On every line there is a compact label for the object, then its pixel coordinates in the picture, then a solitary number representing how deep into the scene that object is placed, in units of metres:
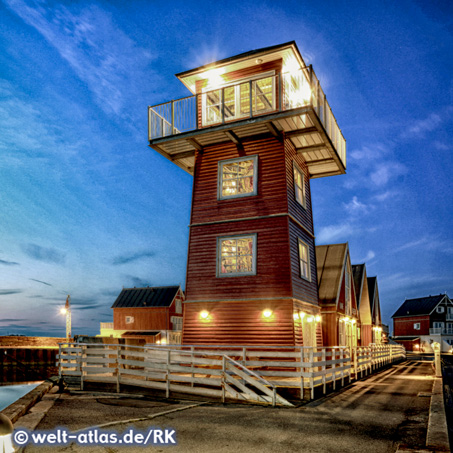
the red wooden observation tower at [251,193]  18.05
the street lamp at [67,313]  33.91
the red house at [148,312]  57.34
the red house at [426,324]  82.19
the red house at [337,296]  24.22
